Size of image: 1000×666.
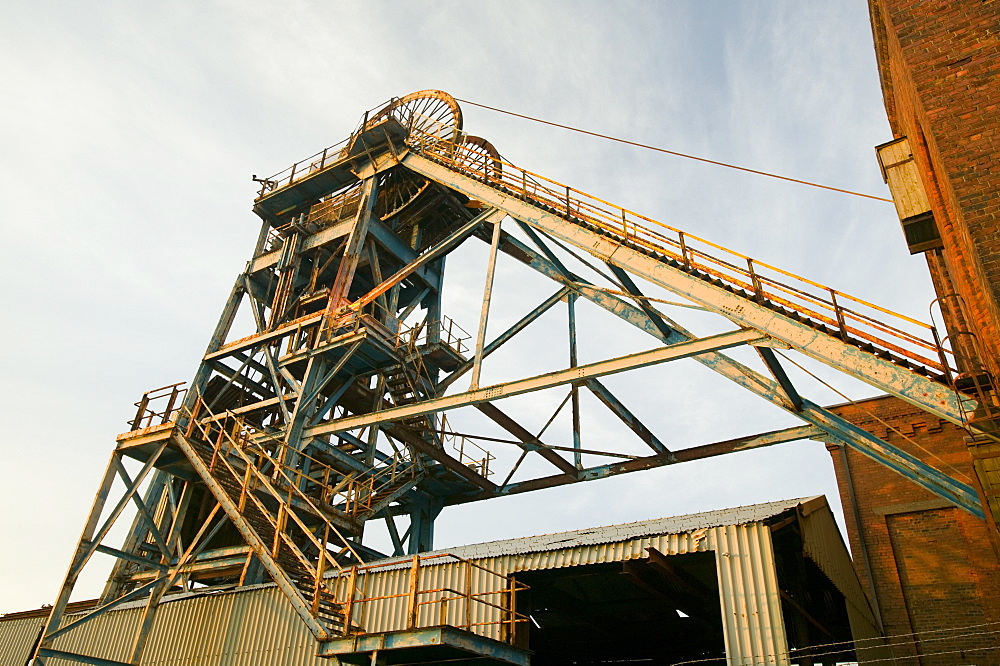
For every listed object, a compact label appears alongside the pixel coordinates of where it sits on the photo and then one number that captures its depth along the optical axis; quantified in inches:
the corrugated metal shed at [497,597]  373.1
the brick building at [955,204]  350.0
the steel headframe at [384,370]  478.0
